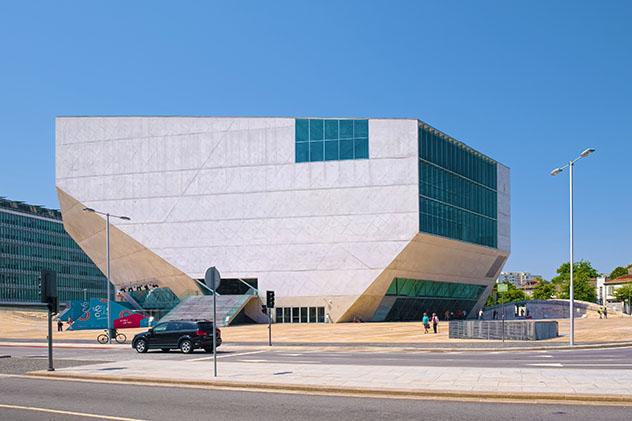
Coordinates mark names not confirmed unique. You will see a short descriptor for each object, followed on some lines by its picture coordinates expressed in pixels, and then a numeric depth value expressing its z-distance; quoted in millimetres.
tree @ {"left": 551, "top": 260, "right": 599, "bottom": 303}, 149625
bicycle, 45500
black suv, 32469
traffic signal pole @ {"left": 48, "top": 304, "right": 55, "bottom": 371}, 22406
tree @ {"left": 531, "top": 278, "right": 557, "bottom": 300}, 169188
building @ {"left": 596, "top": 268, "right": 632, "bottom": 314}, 171125
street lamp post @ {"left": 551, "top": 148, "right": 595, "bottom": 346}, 36156
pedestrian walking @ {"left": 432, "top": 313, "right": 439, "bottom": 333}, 48447
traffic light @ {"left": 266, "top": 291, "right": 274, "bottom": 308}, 39178
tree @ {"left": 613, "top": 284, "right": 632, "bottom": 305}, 147000
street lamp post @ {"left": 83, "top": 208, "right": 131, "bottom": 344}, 44875
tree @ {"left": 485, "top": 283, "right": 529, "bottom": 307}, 186000
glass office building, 139875
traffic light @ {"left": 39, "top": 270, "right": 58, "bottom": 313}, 22422
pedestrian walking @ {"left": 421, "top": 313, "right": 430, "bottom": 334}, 49147
